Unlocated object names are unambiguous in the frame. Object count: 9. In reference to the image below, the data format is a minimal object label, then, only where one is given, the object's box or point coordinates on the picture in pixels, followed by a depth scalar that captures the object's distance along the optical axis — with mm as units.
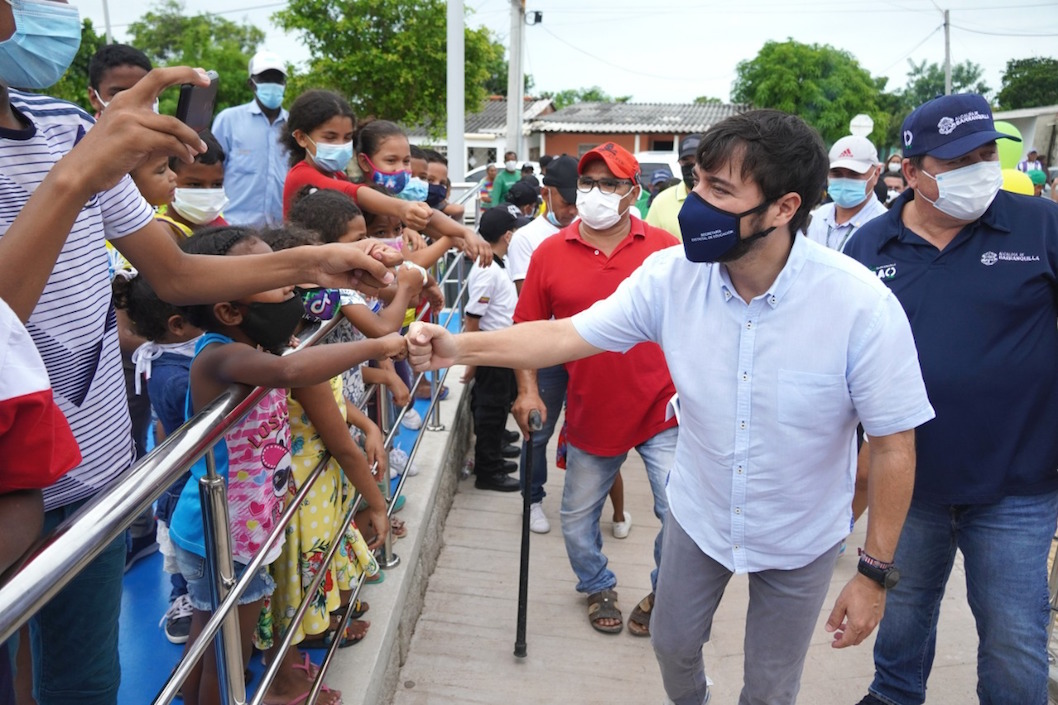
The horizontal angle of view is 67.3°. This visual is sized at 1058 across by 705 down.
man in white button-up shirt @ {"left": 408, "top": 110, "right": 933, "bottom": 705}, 2150
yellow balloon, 3254
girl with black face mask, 2043
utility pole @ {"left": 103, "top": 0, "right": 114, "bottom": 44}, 29406
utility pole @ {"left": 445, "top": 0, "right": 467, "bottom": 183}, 7949
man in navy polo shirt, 2527
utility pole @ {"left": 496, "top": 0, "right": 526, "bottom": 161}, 18797
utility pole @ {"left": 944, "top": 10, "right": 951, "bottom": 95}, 31875
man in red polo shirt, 3564
